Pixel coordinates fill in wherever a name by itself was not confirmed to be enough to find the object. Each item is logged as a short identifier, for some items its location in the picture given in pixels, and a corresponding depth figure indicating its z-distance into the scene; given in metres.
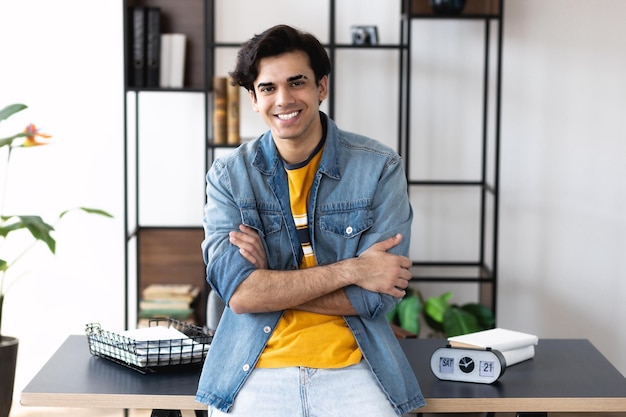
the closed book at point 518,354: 2.42
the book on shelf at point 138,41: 4.24
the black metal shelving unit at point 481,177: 4.23
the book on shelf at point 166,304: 4.42
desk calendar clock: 2.30
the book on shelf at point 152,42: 4.27
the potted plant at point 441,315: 4.11
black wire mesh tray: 2.34
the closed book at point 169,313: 4.41
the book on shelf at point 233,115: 4.29
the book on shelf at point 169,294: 4.47
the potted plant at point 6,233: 3.62
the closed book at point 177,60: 4.36
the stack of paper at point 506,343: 2.40
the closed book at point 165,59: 4.34
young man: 2.26
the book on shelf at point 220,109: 4.30
